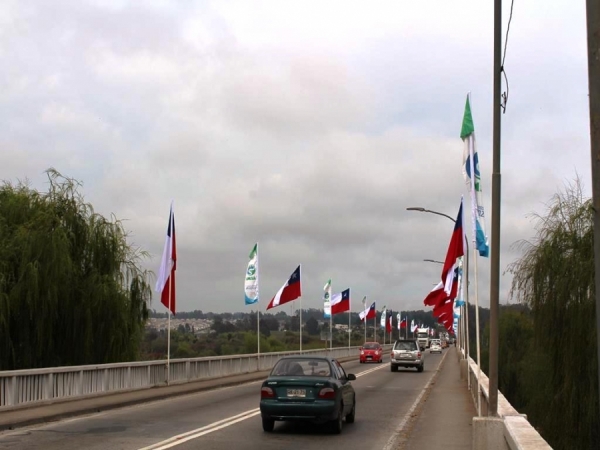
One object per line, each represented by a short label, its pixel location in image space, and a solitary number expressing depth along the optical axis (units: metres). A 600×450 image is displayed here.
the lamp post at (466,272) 32.17
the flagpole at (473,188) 15.19
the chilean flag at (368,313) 81.21
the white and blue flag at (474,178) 15.23
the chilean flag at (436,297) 33.84
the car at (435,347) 107.31
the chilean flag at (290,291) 44.00
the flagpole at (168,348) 28.88
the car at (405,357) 48.09
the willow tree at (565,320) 24.48
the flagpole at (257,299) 38.68
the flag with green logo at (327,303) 60.97
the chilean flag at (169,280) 29.22
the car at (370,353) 63.44
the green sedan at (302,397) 15.73
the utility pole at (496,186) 12.13
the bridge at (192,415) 13.92
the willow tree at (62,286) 27.19
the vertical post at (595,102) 5.61
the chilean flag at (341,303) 63.36
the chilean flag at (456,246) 21.38
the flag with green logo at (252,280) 38.50
